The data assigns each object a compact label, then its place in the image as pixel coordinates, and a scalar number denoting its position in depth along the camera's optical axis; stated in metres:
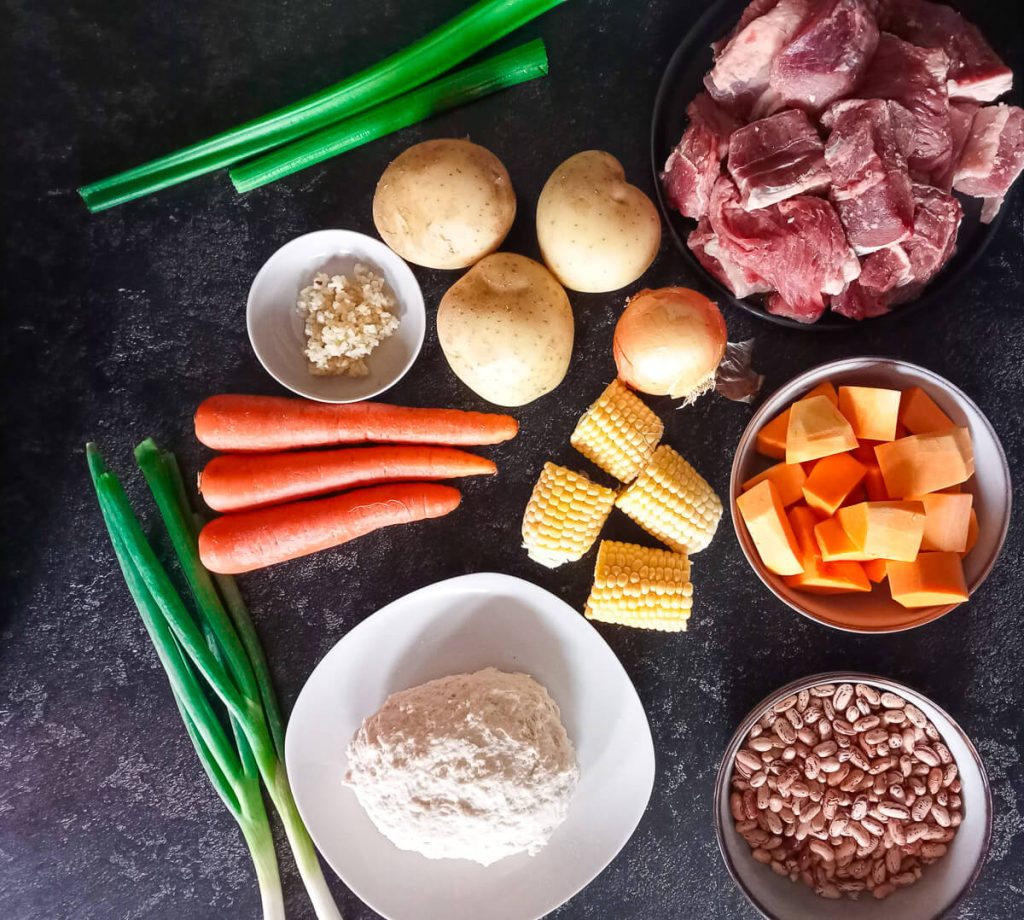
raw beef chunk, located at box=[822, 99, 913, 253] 0.42
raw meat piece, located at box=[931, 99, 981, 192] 0.45
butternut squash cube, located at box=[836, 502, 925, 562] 0.44
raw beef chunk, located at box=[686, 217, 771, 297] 0.47
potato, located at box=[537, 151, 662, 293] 0.45
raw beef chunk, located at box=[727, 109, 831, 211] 0.43
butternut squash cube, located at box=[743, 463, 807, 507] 0.47
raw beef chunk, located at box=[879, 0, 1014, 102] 0.43
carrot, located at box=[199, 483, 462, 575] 0.50
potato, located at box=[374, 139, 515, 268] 0.45
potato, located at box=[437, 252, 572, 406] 0.45
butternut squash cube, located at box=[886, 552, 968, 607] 0.45
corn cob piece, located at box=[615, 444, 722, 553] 0.49
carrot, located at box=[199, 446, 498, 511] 0.50
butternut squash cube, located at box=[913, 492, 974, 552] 0.45
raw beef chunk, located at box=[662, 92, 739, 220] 0.45
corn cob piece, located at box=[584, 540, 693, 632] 0.48
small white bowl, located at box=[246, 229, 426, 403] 0.49
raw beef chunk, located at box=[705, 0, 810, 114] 0.43
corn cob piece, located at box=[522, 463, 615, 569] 0.49
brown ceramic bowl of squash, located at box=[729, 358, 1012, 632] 0.46
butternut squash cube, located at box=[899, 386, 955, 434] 0.46
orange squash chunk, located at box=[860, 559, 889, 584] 0.47
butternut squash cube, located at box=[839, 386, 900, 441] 0.45
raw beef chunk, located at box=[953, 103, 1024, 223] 0.44
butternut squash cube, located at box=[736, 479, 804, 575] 0.45
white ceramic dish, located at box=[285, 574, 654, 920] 0.49
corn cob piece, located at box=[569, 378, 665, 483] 0.49
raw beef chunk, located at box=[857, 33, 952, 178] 0.42
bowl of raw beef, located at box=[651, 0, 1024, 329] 0.42
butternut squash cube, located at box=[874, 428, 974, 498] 0.45
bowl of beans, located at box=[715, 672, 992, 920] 0.48
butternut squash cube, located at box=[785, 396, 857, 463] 0.45
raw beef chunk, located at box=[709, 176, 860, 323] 0.44
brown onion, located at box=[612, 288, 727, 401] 0.46
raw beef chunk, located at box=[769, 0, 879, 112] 0.42
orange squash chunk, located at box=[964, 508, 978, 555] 0.47
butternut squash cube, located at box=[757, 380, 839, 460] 0.47
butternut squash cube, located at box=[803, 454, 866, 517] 0.46
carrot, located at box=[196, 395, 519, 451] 0.50
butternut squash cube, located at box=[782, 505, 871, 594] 0.46
